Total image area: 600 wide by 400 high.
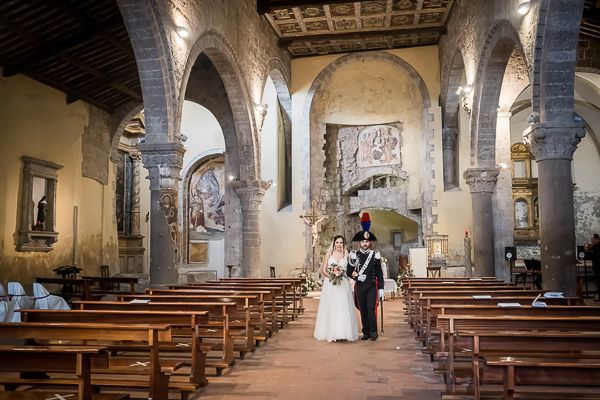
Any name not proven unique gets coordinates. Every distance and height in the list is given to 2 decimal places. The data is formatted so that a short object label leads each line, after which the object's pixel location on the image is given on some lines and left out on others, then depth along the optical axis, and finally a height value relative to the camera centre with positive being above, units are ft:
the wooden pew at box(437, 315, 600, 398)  17.42 -2.26
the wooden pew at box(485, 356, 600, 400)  12.78 -2.74
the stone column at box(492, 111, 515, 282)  52.60 +5.24
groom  29.84 -1.29
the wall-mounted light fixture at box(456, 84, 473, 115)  50.52 +13.98
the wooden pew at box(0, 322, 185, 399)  15.70 -2.23
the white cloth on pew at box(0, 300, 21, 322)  31.17 -3.14
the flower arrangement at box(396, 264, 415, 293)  55.36 -2.15
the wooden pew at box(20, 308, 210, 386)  19.27 -2.21
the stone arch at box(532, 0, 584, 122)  30.09 +10.28
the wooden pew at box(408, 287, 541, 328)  27.76 -2.09
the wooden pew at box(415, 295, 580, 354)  23.91 -2.18
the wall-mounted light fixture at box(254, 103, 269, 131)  55.53 +13.63
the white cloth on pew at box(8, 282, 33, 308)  33.55 -2.37
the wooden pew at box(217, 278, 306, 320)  39.48 -2.04
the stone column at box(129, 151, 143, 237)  77.66 +7.00
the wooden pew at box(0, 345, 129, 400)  12.30 -2.37
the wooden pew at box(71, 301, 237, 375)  22.67 -2.18
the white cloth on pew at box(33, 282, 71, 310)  34.58 -2.73
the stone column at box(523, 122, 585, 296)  30.60 +2.72
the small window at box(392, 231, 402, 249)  81.25 +1.79
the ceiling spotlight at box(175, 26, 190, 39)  36.42 +13.96
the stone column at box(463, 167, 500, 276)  50.29 +3.25
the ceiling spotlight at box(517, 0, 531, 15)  32.81 +13.93
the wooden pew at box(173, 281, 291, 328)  33.76 -2.05
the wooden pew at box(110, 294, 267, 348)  25.72 -2.22
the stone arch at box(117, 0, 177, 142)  33.63 +10.99
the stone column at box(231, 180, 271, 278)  55.93 +3.04
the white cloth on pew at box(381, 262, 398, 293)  50.37 -2.97
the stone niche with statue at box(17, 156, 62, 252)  47.75 +4.13
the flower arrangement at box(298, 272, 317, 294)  55.48 -3.16
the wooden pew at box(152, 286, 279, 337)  29.19 -2.09
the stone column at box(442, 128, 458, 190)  66.85 +11.02
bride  28.91 -2.78
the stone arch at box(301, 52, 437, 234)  66.74 +16.33
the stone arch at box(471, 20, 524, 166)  42.27 +13.17
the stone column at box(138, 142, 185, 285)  34.96 +3.19
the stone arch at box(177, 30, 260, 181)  41.75 +13.43
